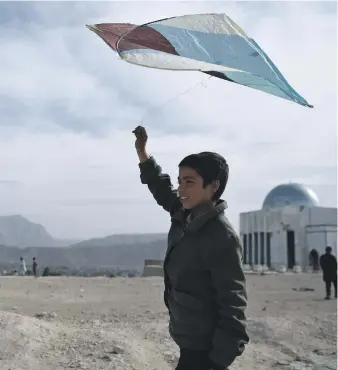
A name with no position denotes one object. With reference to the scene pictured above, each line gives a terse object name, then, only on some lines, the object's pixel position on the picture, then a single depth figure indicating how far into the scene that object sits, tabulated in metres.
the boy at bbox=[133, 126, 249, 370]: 2.80
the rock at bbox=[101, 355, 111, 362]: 7.05
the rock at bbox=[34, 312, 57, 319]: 10.37
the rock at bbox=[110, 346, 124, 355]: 7.33
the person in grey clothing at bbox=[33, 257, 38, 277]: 25.39
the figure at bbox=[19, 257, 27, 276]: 30.22
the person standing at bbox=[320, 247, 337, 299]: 16.44
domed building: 49.59
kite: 3.46
